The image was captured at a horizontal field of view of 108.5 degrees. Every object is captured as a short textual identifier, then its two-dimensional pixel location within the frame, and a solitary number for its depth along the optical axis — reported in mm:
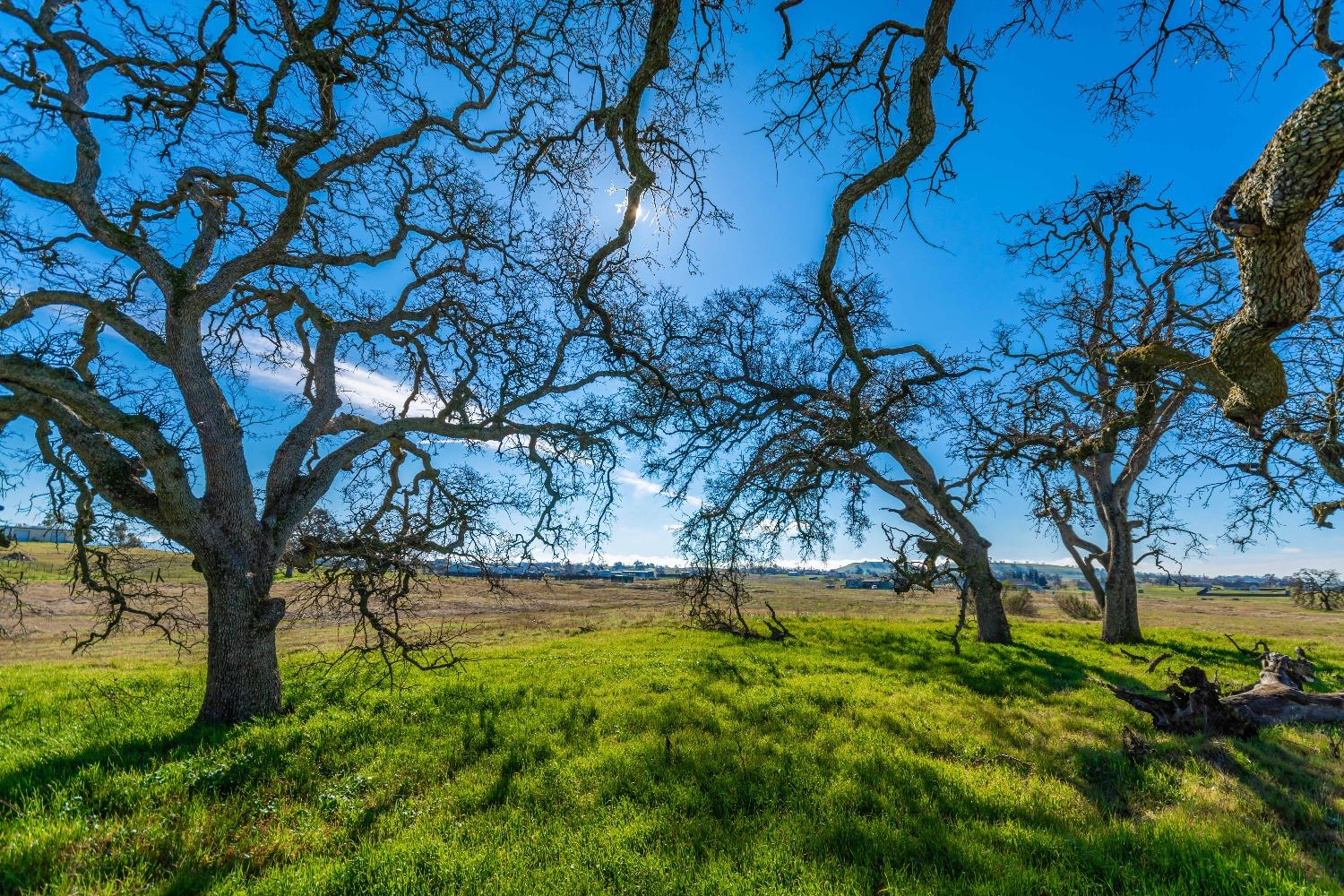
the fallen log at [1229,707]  6395
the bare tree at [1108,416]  7008
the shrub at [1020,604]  29422
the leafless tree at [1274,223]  3309
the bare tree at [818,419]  5367
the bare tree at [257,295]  6355
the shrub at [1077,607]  28781
